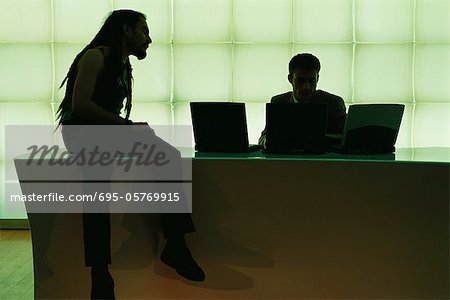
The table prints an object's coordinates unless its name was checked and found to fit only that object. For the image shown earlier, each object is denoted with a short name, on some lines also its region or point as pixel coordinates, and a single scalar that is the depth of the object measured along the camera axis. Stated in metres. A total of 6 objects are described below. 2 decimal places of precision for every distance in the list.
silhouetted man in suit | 3.36
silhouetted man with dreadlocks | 2.56
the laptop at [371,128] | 2.64
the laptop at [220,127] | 2.69
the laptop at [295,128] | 2.63
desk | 2.70
